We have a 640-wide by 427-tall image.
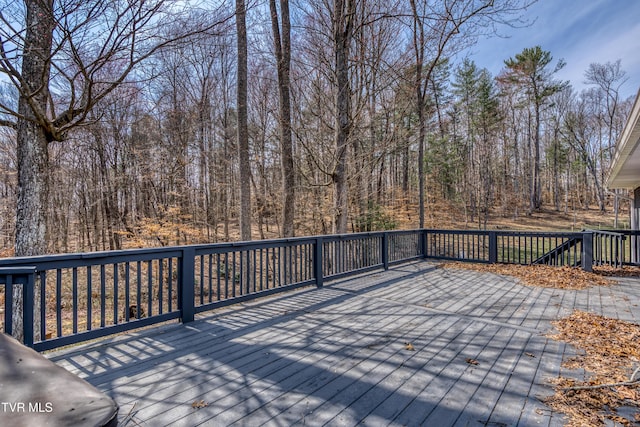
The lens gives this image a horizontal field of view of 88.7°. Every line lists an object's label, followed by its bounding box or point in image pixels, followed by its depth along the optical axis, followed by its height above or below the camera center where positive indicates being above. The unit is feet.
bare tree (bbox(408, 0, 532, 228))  20.30 +12.99
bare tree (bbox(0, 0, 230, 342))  12.00 +6.78
